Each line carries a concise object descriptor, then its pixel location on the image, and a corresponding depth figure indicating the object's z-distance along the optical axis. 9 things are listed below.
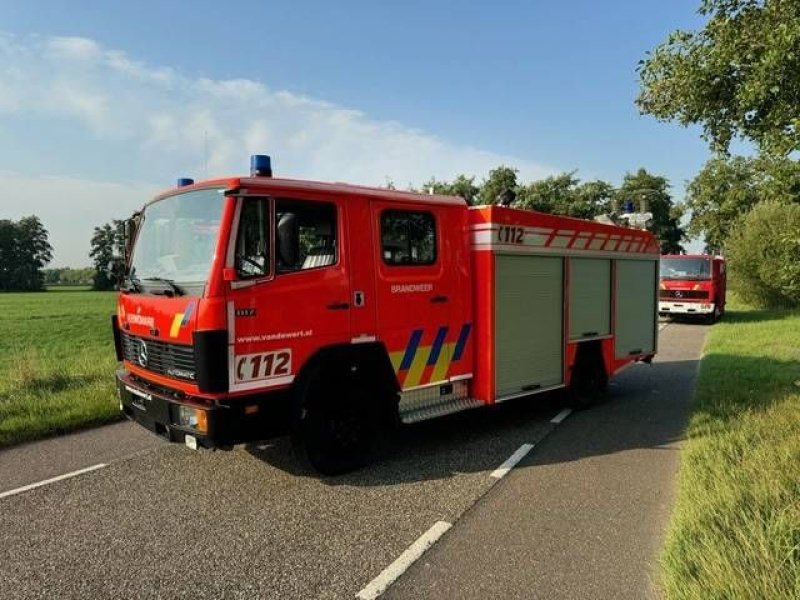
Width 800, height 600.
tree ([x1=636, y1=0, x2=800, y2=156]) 7.12
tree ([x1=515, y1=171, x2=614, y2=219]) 43.03
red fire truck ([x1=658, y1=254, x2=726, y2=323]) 20.41
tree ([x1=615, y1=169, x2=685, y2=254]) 53.22
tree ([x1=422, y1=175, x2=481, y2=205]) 36.77
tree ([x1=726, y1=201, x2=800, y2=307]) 24.66
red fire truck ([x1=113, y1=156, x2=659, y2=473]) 4.56
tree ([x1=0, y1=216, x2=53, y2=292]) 90.81
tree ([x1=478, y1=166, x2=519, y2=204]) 39.00
